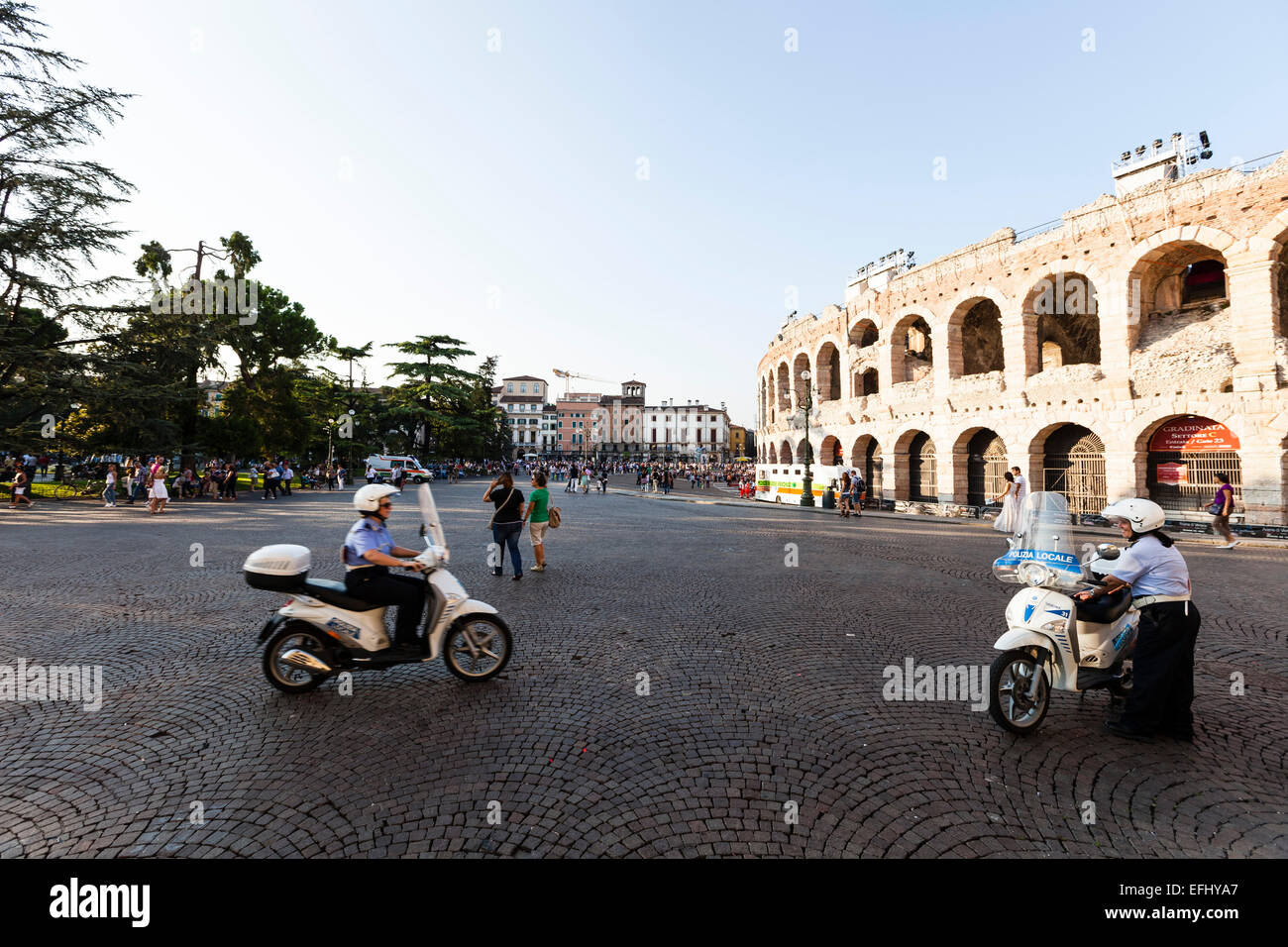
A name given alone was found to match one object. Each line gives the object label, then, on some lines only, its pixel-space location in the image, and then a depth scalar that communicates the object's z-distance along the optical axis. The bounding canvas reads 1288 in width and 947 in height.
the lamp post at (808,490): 25.77
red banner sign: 16.19
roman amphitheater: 15.43
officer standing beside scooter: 3.70
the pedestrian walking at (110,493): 19.26
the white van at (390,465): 41.25
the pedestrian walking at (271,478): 24.04
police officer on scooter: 4.46
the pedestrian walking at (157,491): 17.39
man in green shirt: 9.27
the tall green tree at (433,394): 50.19
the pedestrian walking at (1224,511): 13.44
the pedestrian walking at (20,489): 18.11
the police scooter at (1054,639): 3.89
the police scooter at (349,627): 4.33
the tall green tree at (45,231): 17.72
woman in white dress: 7.66
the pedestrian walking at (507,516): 8.56
